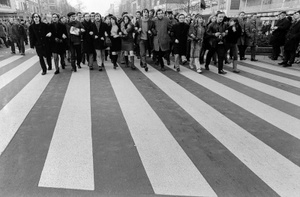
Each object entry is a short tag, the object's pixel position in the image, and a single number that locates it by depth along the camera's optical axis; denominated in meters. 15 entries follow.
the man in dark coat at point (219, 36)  8.08
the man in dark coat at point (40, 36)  7.90
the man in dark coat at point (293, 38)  9.25
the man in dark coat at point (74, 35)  8.48
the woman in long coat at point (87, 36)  8.84
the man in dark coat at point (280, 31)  10.46
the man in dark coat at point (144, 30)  8.84
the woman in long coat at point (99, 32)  8.87
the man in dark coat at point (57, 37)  8.28
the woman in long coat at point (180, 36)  8.30
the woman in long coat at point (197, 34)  8.51
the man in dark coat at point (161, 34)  8.59
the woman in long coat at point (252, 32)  10.57
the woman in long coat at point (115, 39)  8.99
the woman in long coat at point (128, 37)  8.84
